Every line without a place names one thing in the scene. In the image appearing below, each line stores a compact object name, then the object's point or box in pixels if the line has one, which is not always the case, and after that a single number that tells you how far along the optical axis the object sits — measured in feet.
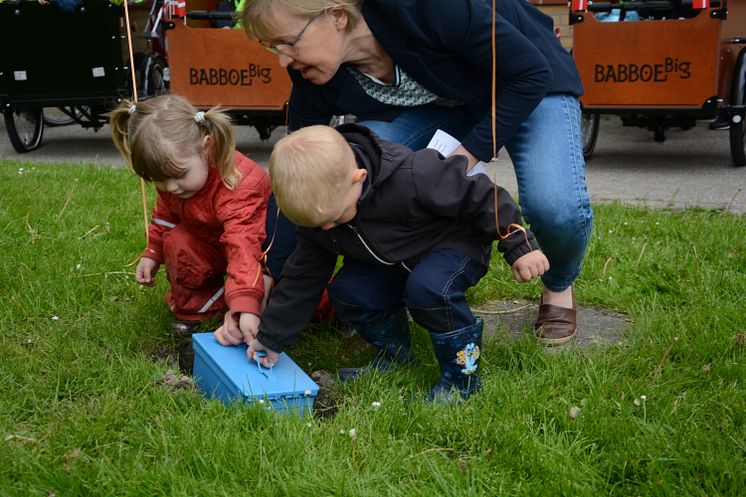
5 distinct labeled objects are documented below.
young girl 9.11
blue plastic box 7.84
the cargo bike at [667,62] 19.20
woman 8.60
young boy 7.62
